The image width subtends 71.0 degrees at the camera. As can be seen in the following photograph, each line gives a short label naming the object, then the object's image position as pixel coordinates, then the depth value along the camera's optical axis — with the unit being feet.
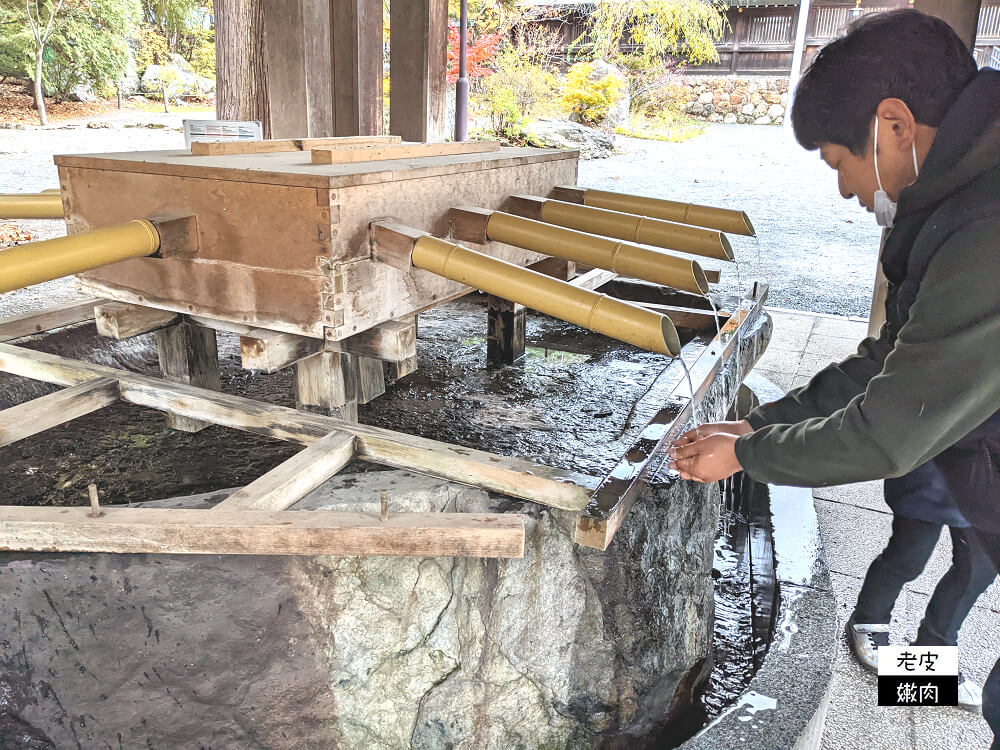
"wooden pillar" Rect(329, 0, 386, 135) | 13.35
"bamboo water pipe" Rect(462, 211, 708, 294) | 6.12
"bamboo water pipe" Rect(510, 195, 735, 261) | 7.24
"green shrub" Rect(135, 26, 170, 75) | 75.97
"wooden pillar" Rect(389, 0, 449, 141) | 13.76
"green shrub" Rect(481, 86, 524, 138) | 49.86
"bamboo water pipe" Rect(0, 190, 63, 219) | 7.83
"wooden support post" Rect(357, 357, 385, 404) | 8.41
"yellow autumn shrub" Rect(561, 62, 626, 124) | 54.44
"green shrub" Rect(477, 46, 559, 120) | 52.47
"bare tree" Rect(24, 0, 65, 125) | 58.44
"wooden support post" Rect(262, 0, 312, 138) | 11.51
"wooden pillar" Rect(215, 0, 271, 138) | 13.34
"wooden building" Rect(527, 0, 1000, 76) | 43.34
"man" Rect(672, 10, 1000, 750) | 3.85
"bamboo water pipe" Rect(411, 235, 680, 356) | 5.40
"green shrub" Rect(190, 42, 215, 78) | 80.53
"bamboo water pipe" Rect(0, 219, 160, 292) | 5.39
